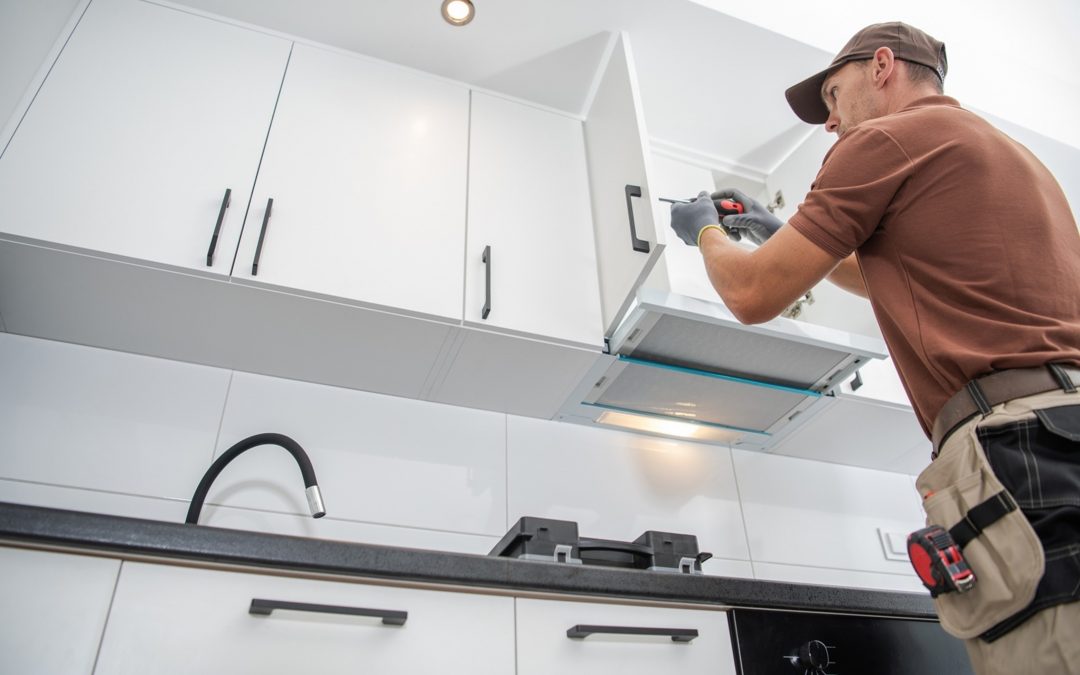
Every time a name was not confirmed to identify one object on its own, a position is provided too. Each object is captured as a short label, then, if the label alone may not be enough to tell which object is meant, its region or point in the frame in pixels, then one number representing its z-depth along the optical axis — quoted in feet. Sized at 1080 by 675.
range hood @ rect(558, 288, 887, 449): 5.36
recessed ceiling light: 5.98
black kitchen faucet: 4.77
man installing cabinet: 2.62
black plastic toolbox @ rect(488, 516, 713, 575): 4.20
